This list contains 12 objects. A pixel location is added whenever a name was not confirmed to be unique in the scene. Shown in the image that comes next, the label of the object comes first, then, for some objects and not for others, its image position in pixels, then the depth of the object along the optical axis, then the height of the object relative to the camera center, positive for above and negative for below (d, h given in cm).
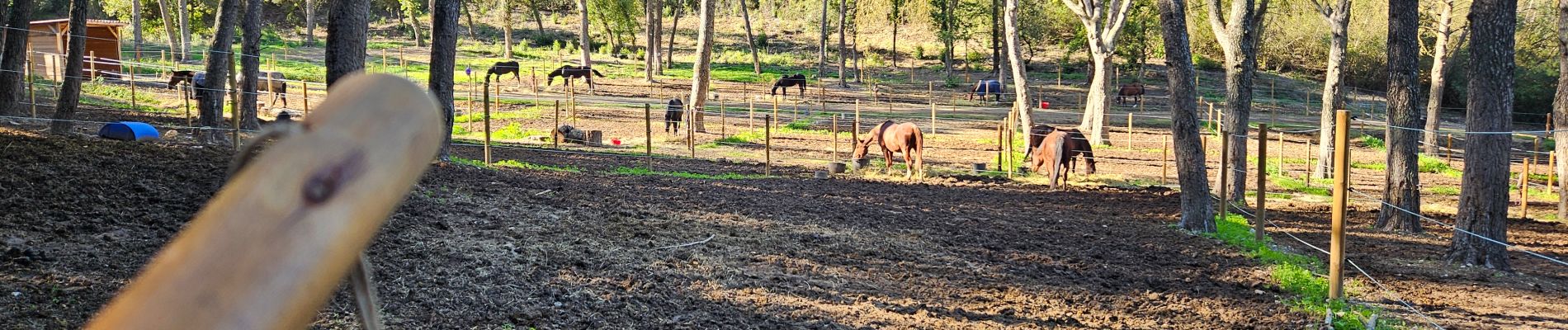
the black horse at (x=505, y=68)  3947 +34
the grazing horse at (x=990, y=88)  4094 -29
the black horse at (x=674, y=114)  2652 -82
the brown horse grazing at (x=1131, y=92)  4116 -40
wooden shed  2784 +88
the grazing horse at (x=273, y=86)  2405 -20
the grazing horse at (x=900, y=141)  1848 -101
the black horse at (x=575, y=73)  3909 +21
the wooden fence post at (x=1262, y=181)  1127 -98
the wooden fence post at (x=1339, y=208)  846 -94
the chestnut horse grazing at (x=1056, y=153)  1698 -108
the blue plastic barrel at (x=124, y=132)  1161 -56
